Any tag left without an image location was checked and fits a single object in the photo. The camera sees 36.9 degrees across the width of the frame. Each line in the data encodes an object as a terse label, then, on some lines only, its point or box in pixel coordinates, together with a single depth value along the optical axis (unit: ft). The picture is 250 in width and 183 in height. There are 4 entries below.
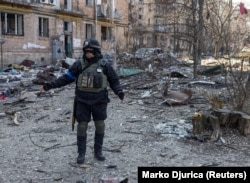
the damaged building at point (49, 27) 82.43
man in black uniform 16.28
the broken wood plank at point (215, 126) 20.45
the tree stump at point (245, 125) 21.22
